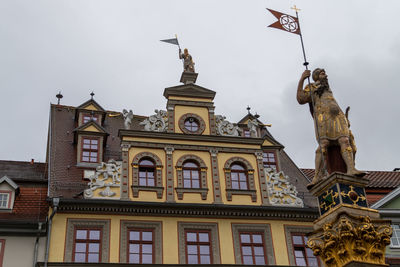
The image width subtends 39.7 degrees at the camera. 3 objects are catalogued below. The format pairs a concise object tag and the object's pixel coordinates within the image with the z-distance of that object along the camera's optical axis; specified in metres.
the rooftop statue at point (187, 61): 25.94
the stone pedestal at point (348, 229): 8.93
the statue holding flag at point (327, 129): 10.29
